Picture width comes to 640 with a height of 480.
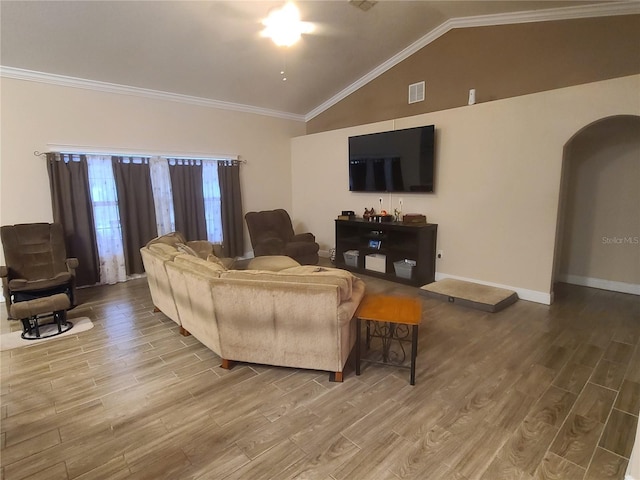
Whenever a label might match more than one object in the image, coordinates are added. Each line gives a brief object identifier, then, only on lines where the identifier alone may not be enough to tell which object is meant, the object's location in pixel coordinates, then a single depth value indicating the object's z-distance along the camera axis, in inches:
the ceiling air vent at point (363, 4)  146.9
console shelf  182.9
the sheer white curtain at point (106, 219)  186.2
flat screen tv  183.9
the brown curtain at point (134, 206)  193.3
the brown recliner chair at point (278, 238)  211.0
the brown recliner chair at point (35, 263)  139.3
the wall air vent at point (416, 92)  200.1
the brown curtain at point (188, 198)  213.5
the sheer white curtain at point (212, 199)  228.8
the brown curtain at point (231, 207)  235.0
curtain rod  172.9
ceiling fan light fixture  119.4
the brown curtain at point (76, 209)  172.6
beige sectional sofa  92.5
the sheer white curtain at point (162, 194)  207.8
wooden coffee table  92.4
